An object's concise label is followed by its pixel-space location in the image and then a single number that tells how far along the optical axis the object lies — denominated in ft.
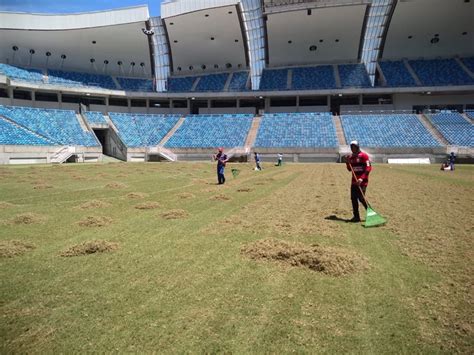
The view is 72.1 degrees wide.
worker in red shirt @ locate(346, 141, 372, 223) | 29.66
